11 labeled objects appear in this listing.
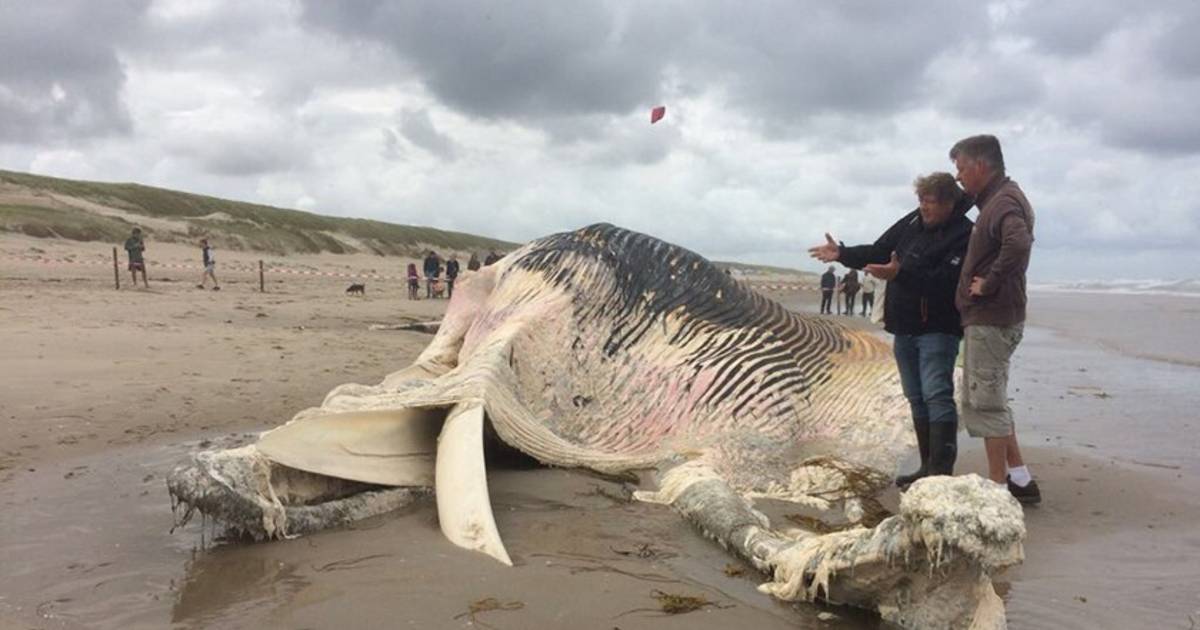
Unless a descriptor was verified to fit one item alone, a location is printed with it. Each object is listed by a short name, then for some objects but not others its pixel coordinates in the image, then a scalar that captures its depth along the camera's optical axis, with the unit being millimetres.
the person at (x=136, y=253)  19359
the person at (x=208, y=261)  21391
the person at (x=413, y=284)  27172
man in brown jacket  4688
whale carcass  2904
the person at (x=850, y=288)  28484
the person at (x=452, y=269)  29797
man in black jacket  5020
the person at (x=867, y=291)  28891
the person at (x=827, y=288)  28688
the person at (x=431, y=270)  27634
